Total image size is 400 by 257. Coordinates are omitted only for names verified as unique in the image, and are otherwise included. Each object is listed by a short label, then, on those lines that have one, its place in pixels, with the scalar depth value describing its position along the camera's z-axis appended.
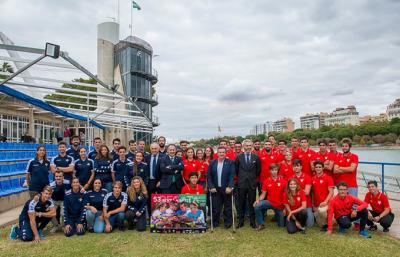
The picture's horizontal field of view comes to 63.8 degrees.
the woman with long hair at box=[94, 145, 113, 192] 7.23
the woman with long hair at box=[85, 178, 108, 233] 6.54
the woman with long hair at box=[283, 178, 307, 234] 6.25
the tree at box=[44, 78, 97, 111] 33.18
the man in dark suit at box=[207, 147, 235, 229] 6.73
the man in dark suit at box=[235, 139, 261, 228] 6.69
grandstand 8.57
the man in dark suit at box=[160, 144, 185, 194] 6.98
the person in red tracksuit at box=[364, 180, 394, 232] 6.12
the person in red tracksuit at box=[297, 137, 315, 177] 7.20
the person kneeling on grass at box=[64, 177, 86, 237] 6.40
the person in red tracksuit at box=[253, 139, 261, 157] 8.18
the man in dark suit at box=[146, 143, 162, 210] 7.18
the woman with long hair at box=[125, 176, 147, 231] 6.56
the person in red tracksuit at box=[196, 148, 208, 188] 7.36
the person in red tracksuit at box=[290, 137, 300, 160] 7.43
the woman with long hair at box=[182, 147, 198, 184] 7.33
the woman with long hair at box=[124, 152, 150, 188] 7.06
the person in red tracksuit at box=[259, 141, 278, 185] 7.43
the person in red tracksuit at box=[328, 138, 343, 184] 6.91
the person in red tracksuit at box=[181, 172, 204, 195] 6.83
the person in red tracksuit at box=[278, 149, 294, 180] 7.05
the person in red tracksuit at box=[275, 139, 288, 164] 7.44
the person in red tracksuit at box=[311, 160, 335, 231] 6.55
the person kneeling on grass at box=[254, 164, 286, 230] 6.67
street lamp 7.48
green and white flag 35.03
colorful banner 6.42
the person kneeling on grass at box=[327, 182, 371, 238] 6.04
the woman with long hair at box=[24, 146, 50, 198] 6.91
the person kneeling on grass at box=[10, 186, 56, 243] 5.91
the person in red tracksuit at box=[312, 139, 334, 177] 6.86
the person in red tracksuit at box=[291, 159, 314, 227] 6.55
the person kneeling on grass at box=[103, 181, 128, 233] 6.54
